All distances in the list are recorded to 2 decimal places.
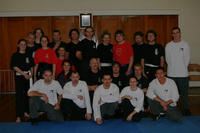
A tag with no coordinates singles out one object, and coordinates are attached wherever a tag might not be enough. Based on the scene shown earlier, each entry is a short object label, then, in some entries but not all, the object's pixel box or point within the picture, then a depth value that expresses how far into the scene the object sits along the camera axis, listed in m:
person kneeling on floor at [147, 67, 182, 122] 3.06
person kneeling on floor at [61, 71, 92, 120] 3.14
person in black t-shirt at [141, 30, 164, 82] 3.57
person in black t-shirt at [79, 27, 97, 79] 3.65
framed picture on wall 5.65
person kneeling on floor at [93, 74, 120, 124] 3.13
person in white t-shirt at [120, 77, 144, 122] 2.99
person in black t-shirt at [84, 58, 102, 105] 3.46
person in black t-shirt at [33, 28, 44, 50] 3.68
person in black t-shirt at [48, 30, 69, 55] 3.70
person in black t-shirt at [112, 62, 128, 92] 3.41
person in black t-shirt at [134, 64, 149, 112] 3.44
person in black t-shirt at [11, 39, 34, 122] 3.25
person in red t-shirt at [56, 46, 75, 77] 3.56
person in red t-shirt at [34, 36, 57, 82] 3.40
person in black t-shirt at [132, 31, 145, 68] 3.77
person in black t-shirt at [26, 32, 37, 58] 3.46
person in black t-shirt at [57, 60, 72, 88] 3.40
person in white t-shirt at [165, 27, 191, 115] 3.42
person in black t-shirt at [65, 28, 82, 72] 3.69
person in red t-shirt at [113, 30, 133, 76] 3.64
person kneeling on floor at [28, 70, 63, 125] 2.99
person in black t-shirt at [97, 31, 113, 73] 3.66
